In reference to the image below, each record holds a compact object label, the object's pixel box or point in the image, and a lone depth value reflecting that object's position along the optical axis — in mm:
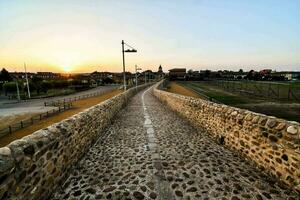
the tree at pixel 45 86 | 75062
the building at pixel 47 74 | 176250
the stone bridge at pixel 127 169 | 3451
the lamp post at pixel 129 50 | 19091
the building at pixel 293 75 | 97350
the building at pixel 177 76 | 102238
